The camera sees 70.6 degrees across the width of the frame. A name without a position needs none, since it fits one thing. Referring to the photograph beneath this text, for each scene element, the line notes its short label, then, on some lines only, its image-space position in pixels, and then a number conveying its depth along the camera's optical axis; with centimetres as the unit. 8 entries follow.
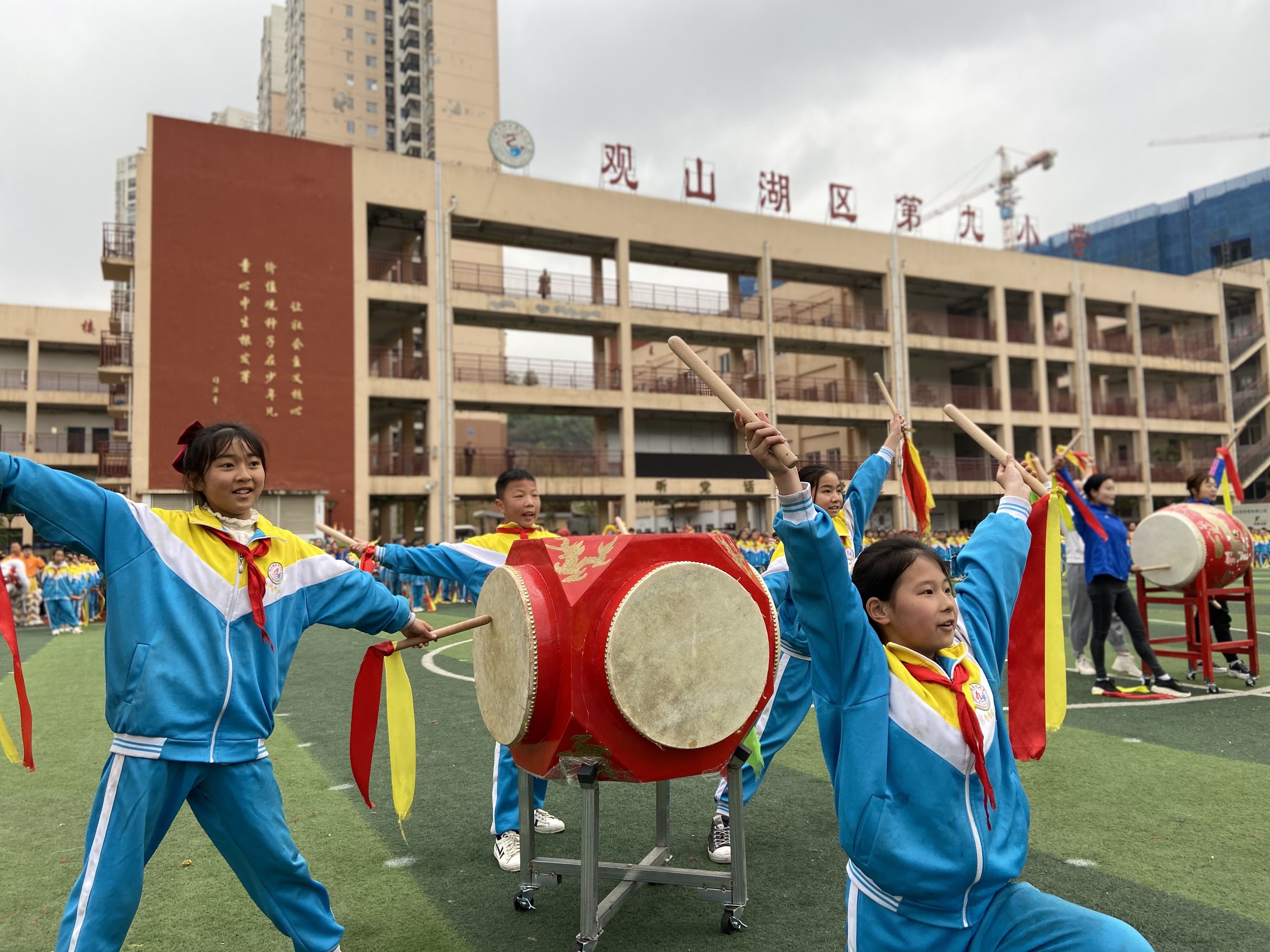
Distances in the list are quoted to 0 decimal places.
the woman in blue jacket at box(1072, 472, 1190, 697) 688
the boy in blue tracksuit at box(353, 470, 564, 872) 379
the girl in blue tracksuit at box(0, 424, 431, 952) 240
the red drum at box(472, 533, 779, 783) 262
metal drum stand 284
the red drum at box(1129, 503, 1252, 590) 714
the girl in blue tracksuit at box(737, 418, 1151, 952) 189
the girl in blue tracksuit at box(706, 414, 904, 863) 379
